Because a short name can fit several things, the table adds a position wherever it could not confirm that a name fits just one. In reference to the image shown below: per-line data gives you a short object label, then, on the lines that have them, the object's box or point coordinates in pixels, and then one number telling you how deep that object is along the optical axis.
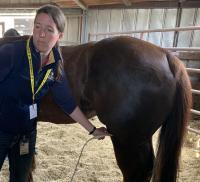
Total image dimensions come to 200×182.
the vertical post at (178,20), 6.46
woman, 1.15
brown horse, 1.61
